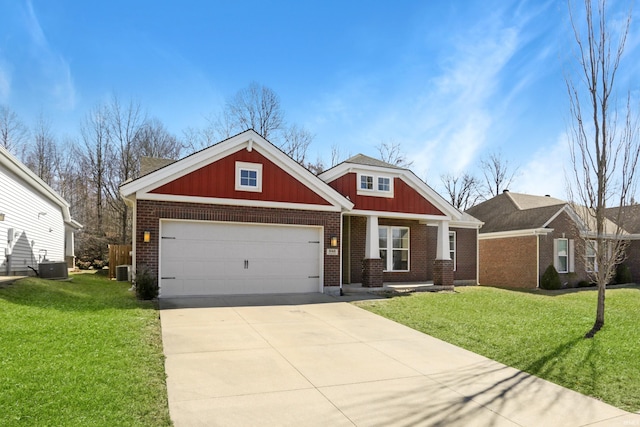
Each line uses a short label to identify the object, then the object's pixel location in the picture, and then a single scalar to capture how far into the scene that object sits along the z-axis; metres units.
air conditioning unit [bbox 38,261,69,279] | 14.91
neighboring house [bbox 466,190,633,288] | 20.11
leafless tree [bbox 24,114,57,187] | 34.72
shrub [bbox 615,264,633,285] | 21.98
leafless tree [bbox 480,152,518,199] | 41.66
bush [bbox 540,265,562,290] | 19.27
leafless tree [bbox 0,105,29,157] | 32.09
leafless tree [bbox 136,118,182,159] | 34.34
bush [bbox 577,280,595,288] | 20.58
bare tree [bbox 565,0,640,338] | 8.48
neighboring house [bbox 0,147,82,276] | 13.63
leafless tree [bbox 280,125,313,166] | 33.06
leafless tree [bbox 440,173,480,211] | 42.41
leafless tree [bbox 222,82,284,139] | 31.97
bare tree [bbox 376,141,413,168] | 35.72
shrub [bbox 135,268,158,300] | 11.20
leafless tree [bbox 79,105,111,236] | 33.06
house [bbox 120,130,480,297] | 12.09
